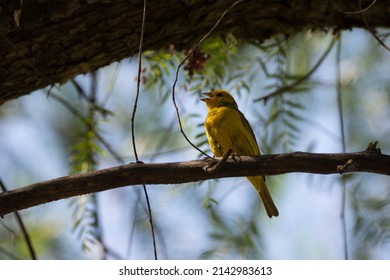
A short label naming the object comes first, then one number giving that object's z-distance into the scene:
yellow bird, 9.03
